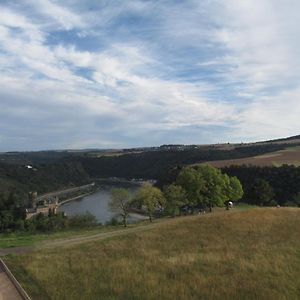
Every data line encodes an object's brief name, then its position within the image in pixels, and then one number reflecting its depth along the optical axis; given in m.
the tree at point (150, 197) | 35.79
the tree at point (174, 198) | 34.90
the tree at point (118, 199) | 35.35
